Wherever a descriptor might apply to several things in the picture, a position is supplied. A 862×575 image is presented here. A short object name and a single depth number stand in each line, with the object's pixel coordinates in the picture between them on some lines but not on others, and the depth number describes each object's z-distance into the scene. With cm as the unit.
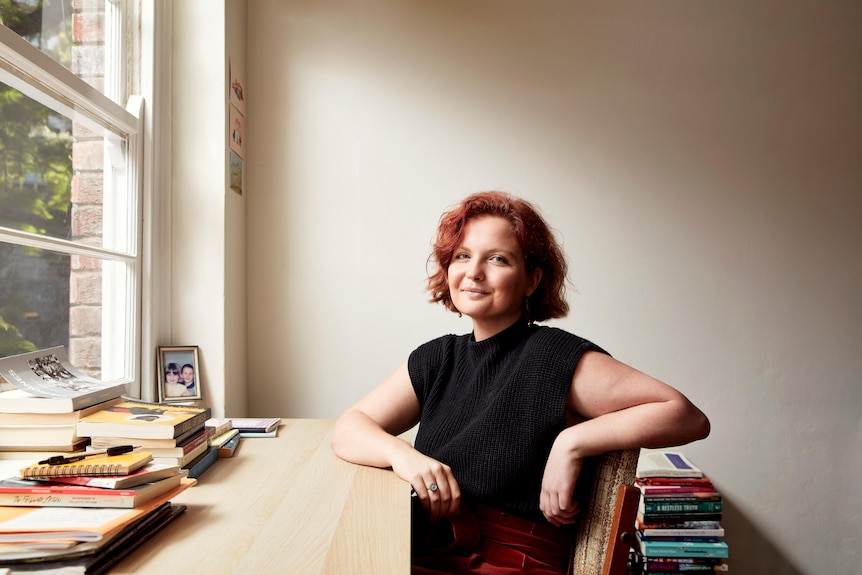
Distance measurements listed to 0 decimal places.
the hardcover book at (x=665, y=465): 206
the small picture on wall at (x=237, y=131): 206
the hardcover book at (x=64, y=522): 73
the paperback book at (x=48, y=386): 110
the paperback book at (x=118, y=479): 87
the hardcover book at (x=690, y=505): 204
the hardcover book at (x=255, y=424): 154
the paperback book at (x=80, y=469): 89
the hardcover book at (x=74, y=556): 70
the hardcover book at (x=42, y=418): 110
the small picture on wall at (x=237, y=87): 208
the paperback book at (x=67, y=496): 85
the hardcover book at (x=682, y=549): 200
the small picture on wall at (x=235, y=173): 206
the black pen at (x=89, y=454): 92
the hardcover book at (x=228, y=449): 133
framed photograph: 190
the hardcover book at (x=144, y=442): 109
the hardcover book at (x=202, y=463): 115
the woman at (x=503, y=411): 109
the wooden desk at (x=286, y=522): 78
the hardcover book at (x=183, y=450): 111
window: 130
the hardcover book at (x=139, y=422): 109
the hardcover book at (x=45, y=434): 110
